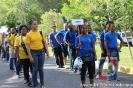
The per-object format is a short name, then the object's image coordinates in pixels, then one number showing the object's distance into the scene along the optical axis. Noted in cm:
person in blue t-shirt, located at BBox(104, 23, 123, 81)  903
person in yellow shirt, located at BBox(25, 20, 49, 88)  770
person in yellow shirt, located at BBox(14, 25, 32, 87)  858
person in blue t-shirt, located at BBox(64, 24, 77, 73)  1118
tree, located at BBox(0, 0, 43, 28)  3976
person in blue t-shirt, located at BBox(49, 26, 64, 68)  1300
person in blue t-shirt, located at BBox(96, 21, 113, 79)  953
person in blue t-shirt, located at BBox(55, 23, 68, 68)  1240
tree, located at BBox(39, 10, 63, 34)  3741
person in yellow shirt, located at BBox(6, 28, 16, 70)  1117
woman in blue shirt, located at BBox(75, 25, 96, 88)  747
